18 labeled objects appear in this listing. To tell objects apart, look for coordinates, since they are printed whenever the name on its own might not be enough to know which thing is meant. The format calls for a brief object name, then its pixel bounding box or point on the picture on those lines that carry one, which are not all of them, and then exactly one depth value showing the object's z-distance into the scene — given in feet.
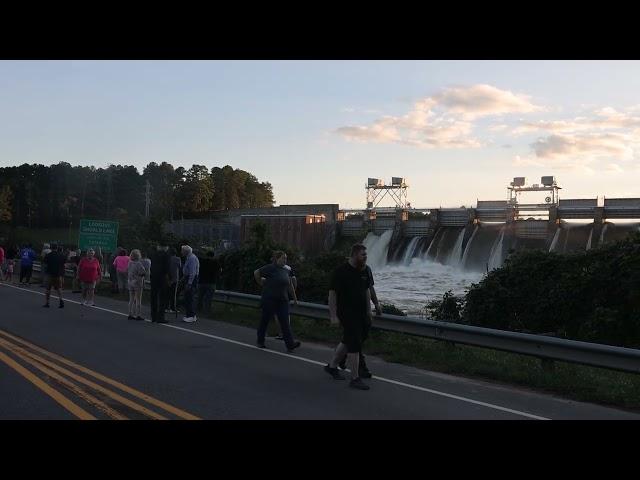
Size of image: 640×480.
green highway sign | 96.32
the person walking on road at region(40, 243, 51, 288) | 86.32
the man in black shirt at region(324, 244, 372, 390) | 28.53
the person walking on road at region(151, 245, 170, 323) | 52.44
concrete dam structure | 136.87
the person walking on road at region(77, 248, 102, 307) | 63.46
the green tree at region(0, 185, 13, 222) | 315.17
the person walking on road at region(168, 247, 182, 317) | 54.44
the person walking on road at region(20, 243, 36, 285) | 95.44
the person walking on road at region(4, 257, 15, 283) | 103.04
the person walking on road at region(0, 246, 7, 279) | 96.72
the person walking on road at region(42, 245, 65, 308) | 61.52
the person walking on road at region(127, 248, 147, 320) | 53.93
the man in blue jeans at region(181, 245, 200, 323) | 53.16
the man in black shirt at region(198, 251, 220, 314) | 56.49
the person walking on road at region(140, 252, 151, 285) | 62.03
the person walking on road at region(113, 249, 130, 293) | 74.84
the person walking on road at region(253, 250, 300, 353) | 38.78
